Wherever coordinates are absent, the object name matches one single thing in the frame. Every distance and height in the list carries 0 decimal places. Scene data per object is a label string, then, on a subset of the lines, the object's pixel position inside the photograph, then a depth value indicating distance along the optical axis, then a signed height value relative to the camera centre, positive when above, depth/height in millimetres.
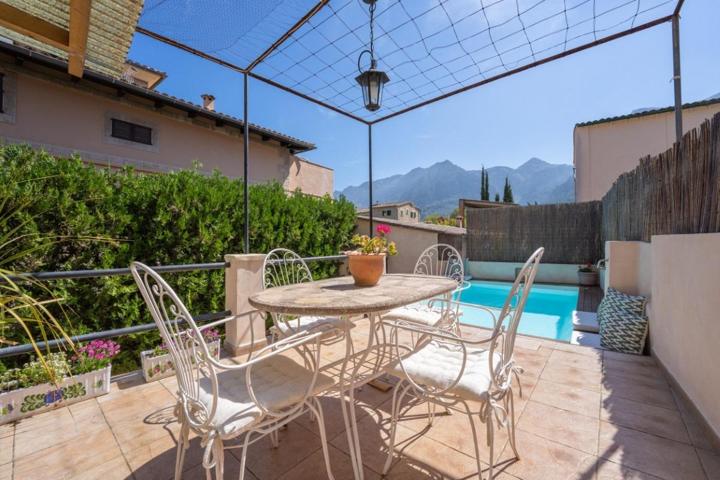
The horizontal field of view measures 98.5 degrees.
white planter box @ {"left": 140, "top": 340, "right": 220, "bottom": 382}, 2453 -997
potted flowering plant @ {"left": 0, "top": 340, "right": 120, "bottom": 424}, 1931 -934
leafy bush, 2664 +172
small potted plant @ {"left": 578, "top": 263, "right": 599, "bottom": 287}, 7875 -885
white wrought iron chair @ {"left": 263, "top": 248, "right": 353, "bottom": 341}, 2156 -444
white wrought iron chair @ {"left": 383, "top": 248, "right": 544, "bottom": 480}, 1335 -639
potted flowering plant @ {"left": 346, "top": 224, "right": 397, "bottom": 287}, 2107 -118
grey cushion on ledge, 2975 -831
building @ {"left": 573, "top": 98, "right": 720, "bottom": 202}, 9297 +3239
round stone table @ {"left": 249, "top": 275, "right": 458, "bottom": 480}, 1473 -309
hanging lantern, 3111 +1642
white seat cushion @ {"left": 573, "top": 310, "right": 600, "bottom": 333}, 4117 -1140
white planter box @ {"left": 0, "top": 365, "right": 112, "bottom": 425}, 1907 -1007
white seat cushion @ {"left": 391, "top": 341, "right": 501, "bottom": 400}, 1391 -638
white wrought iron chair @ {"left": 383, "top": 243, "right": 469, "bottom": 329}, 2336 -597
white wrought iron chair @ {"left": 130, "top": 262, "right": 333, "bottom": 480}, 1144 -664
